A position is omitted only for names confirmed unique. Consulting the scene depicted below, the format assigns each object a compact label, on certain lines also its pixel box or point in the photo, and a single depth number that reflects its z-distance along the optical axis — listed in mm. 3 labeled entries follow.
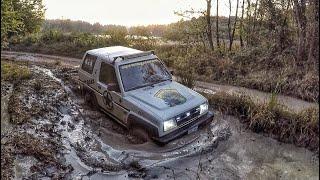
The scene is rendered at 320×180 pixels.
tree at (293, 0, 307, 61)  7946
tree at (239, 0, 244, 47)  10054
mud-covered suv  5004
